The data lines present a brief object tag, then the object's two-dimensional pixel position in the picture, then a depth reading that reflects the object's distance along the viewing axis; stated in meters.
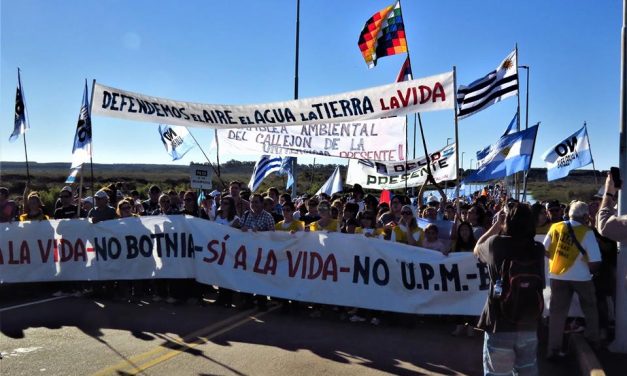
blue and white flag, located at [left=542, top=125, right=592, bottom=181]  13.06
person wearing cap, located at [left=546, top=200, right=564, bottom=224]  7.59
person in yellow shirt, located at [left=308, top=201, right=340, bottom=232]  8.05
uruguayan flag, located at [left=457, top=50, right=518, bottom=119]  10.29
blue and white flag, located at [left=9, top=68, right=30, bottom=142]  10.74
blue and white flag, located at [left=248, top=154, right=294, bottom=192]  14.35
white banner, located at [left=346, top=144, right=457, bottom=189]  11.94
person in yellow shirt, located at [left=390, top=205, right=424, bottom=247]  7.58
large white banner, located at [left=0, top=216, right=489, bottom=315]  7.10
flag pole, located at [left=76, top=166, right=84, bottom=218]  9.01
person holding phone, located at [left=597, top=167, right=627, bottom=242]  4.79
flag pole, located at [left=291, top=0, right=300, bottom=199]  16.44
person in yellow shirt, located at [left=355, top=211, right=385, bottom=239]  7.84
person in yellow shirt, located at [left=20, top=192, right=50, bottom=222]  9.12
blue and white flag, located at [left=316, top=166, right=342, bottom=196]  15.25
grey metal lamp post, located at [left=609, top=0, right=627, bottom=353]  5.80
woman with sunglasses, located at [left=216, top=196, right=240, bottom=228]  9.06
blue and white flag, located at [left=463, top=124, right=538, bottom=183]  10.37
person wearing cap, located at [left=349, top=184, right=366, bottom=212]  12.83
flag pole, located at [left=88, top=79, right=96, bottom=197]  9.08
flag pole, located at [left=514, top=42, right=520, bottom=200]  10.21
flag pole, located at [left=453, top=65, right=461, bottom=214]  7.22
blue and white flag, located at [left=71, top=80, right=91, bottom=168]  9.34
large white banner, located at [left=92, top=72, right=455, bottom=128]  7.81
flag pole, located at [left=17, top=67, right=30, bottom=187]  10.70
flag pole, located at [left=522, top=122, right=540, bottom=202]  10.23
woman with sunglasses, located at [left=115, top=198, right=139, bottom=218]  9.05
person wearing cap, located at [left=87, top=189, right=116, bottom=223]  8.75
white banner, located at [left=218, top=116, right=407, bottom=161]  9.80
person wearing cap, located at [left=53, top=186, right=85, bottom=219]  9.83
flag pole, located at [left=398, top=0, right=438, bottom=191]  7.95
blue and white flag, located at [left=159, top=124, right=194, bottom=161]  14.88
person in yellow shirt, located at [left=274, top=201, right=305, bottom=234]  8.16
